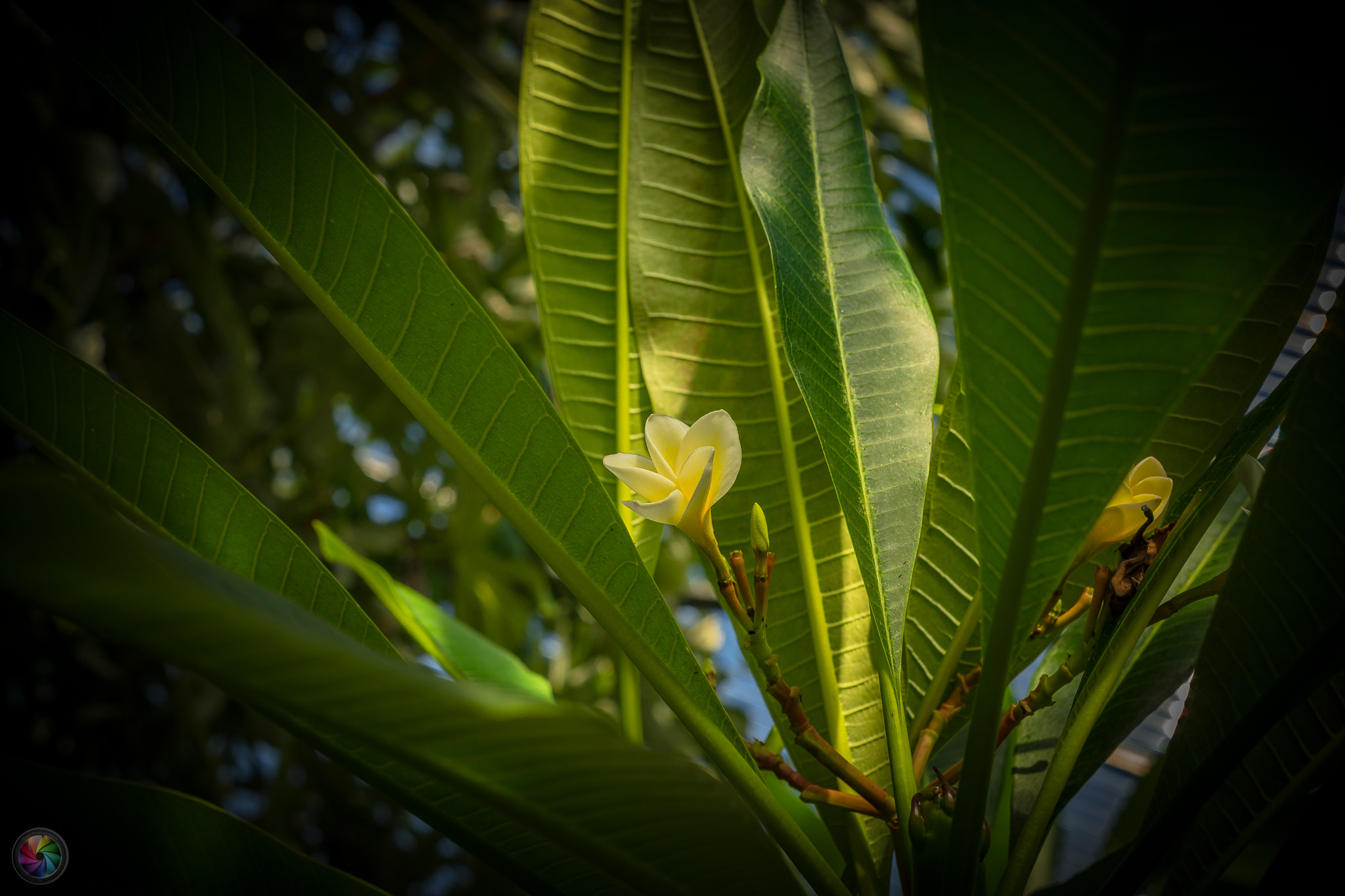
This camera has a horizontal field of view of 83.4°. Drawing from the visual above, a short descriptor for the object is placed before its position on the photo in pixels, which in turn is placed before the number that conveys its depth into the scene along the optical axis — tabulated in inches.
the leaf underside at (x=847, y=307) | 15.2
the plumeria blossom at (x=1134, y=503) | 14.5
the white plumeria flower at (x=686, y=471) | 15.0
